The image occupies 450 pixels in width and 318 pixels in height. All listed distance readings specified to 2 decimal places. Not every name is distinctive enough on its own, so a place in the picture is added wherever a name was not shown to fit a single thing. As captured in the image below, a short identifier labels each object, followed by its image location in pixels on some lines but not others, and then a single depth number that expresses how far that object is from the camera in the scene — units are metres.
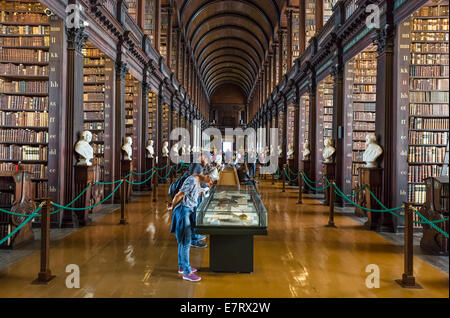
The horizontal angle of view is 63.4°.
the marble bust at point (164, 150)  14.75
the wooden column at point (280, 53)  19.42
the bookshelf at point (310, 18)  13.87
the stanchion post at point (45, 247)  3.75
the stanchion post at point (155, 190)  9.95
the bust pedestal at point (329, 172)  9.70
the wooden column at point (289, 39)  16.28
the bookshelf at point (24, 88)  6.87
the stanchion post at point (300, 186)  9.89
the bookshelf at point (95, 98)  9.89
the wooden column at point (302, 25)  13.69
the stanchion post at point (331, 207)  6.89
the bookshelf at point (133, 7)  12.03
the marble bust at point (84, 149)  6.73
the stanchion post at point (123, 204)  6.83
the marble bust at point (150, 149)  12.26
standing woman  3.85
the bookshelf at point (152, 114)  13.94
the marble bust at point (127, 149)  9.84
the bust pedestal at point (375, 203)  6.50
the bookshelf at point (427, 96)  6.57
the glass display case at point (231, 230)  3.89
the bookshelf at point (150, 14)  14.27
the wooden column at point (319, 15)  11.34
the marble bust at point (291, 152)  14.70
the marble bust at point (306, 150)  12.23
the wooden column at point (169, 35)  16.64
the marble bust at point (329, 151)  9.61
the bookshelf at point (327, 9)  12.24
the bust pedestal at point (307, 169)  12.36
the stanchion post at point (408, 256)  3.74
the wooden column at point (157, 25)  13.96
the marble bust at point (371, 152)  6.74
